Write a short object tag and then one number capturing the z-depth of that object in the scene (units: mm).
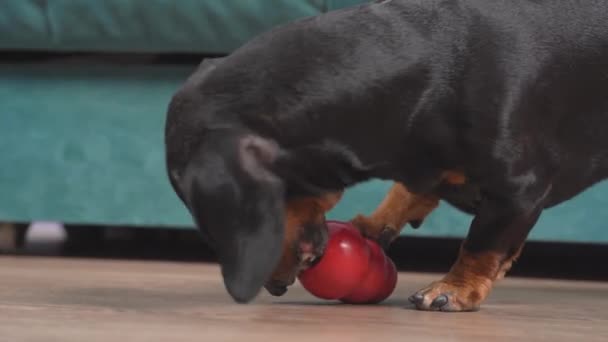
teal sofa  2523
